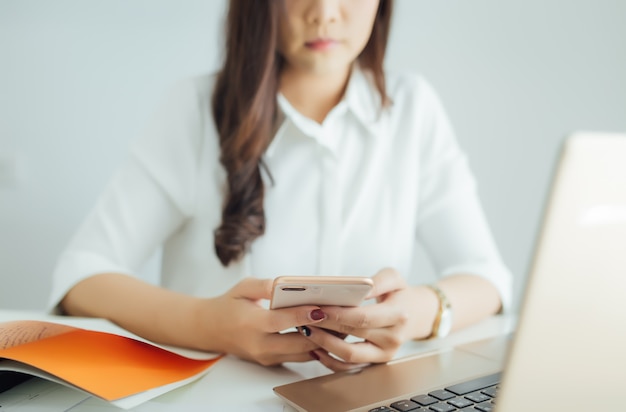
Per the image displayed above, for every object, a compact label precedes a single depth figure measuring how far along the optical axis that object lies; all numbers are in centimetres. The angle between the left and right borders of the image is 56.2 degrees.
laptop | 32
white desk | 55
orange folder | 55
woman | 99
